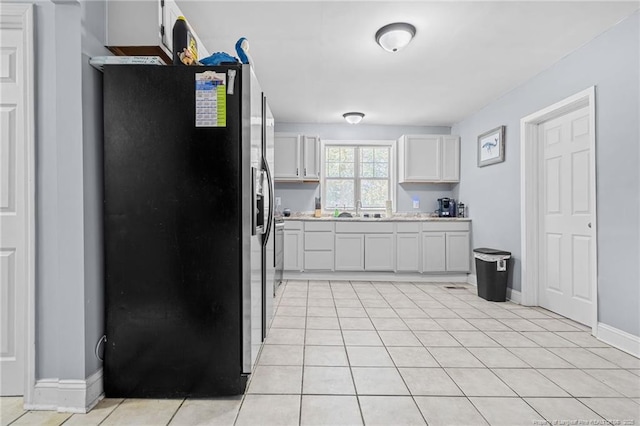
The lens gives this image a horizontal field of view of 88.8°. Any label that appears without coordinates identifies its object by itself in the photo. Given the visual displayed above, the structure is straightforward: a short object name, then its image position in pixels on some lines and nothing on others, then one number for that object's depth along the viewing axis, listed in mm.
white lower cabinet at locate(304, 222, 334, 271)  4988
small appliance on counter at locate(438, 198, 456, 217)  5352
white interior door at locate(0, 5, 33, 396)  1730
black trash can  3848
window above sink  5699
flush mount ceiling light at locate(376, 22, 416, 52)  2604
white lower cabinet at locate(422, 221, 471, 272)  4953
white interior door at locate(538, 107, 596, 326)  3020
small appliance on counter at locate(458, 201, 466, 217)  5200
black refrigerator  1730
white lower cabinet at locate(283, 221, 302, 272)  4969
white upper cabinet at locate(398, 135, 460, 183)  5297
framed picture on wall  4133
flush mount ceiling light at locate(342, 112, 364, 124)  4855
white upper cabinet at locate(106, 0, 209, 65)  1781
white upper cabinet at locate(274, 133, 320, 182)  5238
